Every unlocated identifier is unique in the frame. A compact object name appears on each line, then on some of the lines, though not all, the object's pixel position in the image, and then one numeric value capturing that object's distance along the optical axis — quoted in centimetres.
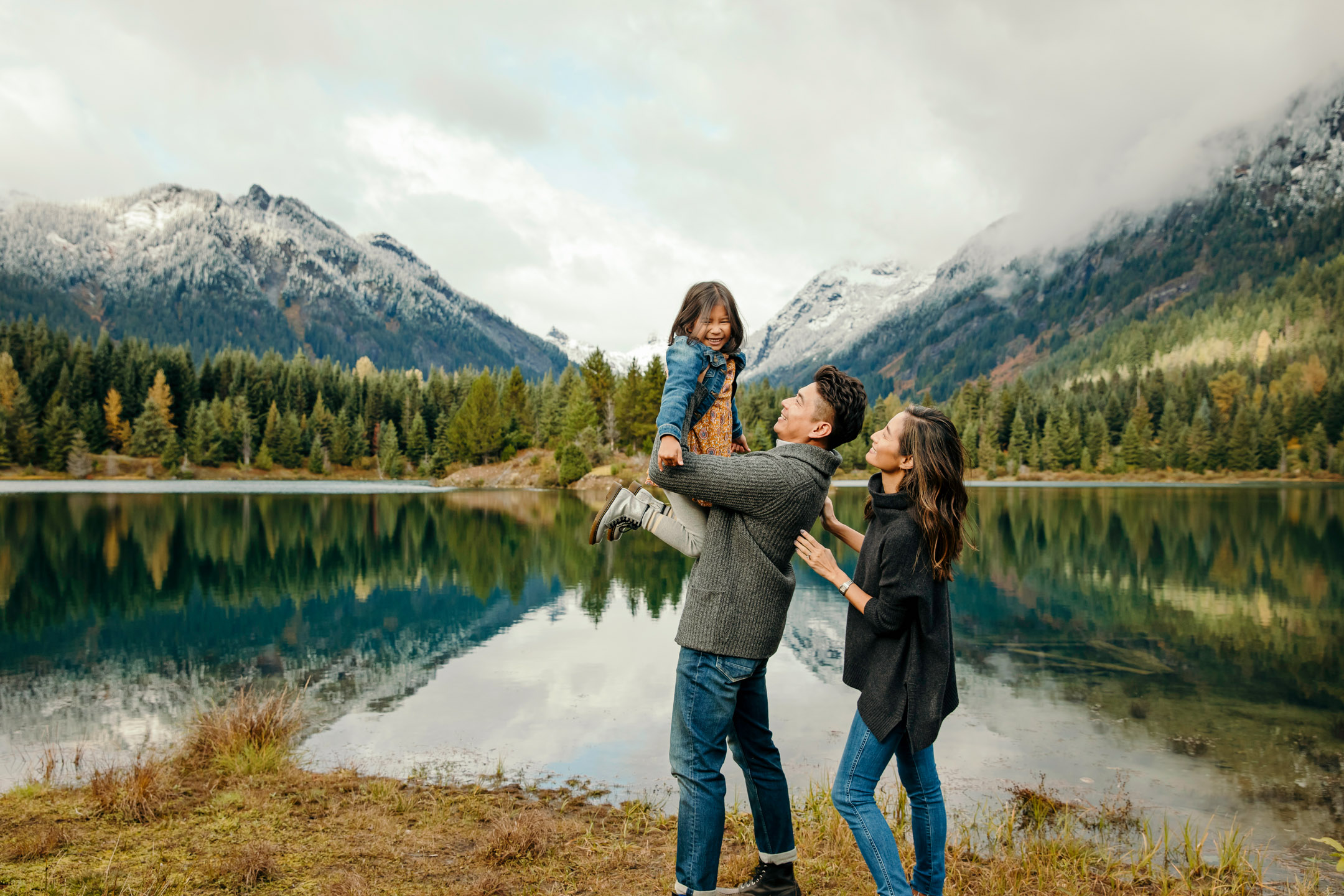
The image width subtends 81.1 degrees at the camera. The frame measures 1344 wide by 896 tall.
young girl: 338
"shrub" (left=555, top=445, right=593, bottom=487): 6391
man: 321
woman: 334
